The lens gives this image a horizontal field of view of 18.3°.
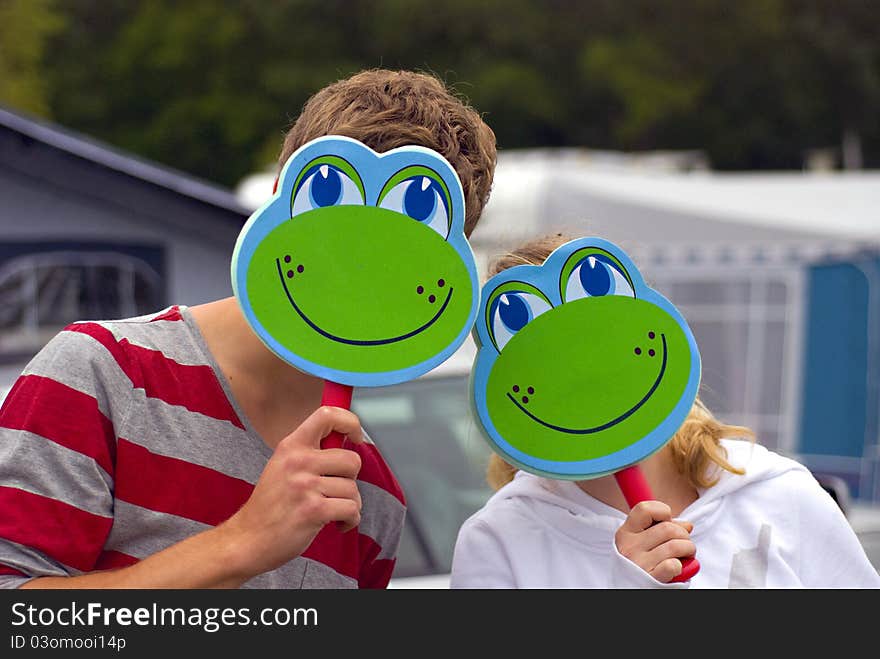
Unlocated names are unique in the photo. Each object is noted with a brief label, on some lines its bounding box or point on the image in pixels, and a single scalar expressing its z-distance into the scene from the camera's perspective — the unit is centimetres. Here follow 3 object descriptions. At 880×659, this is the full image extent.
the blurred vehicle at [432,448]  344
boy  211
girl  240
